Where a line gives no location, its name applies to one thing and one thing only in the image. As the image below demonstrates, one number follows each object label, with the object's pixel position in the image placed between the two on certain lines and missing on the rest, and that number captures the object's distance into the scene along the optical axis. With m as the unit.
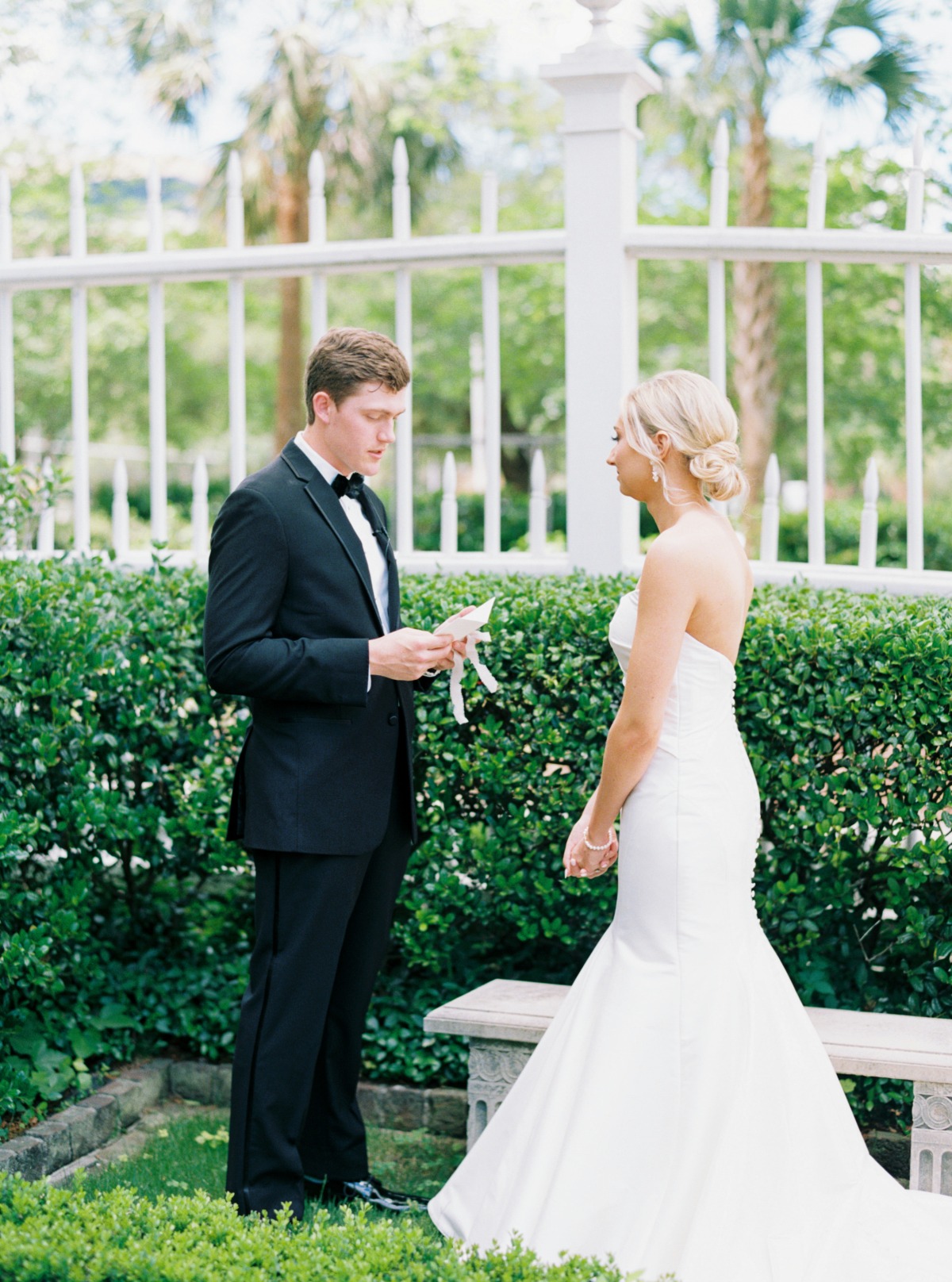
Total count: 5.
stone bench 3.44
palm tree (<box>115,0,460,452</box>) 21.22
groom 3.32
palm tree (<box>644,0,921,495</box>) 17.92
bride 3.02
